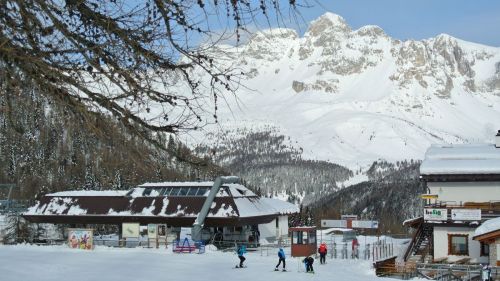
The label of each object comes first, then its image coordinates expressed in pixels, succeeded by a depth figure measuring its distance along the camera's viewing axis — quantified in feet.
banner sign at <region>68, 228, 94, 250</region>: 128.88
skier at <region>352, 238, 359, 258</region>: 116.47
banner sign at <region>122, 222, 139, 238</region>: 133.80
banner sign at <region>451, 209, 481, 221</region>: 100.73
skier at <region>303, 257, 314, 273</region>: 88.94
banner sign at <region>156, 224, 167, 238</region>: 133.74
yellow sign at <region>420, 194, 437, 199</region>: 109.40
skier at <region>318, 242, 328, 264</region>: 103.09
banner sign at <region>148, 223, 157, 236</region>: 132.36
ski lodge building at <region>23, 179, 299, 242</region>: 138.84
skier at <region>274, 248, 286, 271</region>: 91.80
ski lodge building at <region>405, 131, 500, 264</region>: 101.86
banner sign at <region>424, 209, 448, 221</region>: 103.14
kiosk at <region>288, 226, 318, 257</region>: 116.67
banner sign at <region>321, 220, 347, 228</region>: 186.23
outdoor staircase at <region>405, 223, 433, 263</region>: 109.42
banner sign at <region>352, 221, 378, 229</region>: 175.32
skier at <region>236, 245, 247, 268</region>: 94.94
